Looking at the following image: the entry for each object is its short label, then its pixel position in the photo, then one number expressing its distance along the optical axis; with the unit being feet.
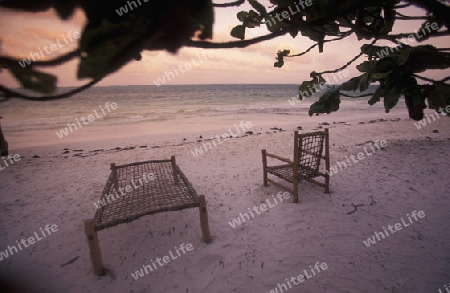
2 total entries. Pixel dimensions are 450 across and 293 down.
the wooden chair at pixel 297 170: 14.65
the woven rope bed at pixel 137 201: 9.95
